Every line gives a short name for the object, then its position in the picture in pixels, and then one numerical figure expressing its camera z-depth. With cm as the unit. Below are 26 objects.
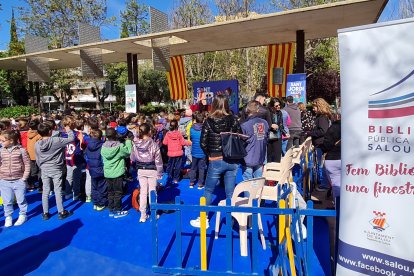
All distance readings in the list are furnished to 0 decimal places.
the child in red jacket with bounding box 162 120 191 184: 692
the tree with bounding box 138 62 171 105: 3617
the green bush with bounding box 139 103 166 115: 3002
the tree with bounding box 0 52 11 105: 2234
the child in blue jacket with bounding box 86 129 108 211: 538
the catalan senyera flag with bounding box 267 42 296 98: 1070
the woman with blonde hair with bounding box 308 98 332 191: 519
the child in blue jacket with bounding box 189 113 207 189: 666
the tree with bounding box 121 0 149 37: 3100
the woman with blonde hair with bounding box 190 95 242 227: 438
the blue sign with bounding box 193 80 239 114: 986
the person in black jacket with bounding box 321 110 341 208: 421
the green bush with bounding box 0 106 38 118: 1898
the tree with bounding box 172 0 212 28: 2433
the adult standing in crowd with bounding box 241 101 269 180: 501
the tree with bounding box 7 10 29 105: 2220
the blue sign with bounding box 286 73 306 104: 920
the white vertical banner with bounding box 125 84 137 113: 1170
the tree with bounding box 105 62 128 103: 3148
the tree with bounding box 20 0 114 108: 2475
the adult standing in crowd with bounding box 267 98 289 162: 690
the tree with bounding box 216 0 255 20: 2197
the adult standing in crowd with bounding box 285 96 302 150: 833
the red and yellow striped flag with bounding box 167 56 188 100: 1370
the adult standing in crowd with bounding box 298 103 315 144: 879
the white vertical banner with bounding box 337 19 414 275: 213
